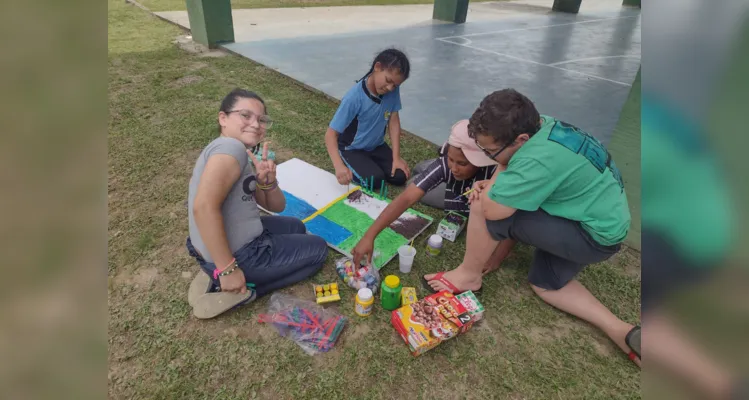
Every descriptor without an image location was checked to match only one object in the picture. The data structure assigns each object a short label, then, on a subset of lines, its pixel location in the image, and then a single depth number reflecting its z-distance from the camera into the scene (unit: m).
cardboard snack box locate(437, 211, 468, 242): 2.84
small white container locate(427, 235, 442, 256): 2.68
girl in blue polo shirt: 3.00
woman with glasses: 1.92
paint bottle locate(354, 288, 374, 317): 2.22
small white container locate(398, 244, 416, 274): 2.53
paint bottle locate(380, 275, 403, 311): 2.25
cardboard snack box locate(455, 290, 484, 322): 2.21
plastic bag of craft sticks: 2.12
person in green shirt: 1.88
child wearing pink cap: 2.38
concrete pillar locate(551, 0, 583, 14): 12.06
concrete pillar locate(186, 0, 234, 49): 6.53
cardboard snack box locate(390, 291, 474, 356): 2.07
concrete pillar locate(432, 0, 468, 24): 9.61
